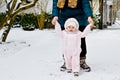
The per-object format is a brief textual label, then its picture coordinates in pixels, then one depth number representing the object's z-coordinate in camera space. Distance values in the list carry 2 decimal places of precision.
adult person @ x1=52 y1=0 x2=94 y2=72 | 3.76
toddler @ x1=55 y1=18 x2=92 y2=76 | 3.66
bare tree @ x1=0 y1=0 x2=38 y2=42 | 6.79
